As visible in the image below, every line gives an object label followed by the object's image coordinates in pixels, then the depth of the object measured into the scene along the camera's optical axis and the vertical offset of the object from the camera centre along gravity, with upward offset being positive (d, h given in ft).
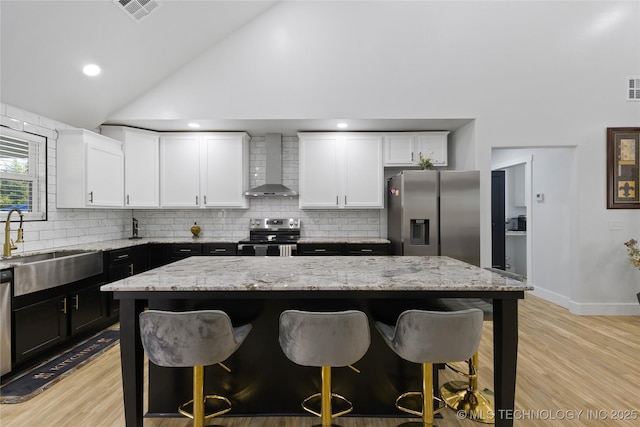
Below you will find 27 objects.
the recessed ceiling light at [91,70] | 11.47 +5.14
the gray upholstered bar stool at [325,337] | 5.16 -2.04
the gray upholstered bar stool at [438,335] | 5.22 -2.04
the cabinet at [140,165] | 14.70 +2.23
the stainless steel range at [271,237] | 14.58 -1.30
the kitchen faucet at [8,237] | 9.84 -0.74
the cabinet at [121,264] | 12.29 -2.12
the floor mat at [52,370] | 7.90 -4.42
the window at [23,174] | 10.62 +1.38
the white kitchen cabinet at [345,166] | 15.56 +2.19
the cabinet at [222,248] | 14.92 -1.67
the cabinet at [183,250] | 14.90 -1.76
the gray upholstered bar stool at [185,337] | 5.21 -2.03
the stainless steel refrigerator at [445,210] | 13.32 +0.04
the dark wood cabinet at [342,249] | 14.71 -1.71
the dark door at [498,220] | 22.50 -0.67
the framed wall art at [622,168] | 13.71 +1.78
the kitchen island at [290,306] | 5.67 -1.98
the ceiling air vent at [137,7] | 10.41 +6.79
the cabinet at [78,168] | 12.59 +1.75
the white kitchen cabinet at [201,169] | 15.69 +2.10
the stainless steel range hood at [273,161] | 16.22 +2.55
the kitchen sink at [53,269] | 8.79 -1.74
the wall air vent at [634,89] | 13.80 +5.16
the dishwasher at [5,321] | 8.21 -2.76
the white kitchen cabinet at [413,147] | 15.48 +3.06
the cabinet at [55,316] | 8.73 -3.20
